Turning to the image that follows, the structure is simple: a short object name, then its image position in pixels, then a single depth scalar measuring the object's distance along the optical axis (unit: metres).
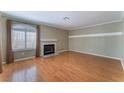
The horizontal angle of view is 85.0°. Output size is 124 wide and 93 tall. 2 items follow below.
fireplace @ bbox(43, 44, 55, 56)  4.31
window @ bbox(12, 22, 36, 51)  3.25
